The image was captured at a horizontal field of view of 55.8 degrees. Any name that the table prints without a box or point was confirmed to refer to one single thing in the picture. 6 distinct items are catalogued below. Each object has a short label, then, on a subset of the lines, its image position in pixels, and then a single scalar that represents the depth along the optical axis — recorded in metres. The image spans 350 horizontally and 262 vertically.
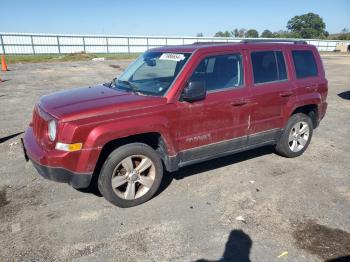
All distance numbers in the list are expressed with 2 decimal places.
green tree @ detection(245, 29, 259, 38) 110.21
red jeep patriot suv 3.70
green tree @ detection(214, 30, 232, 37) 106.05
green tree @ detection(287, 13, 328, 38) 101.69
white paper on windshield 4.49
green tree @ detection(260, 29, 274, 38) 102.28
